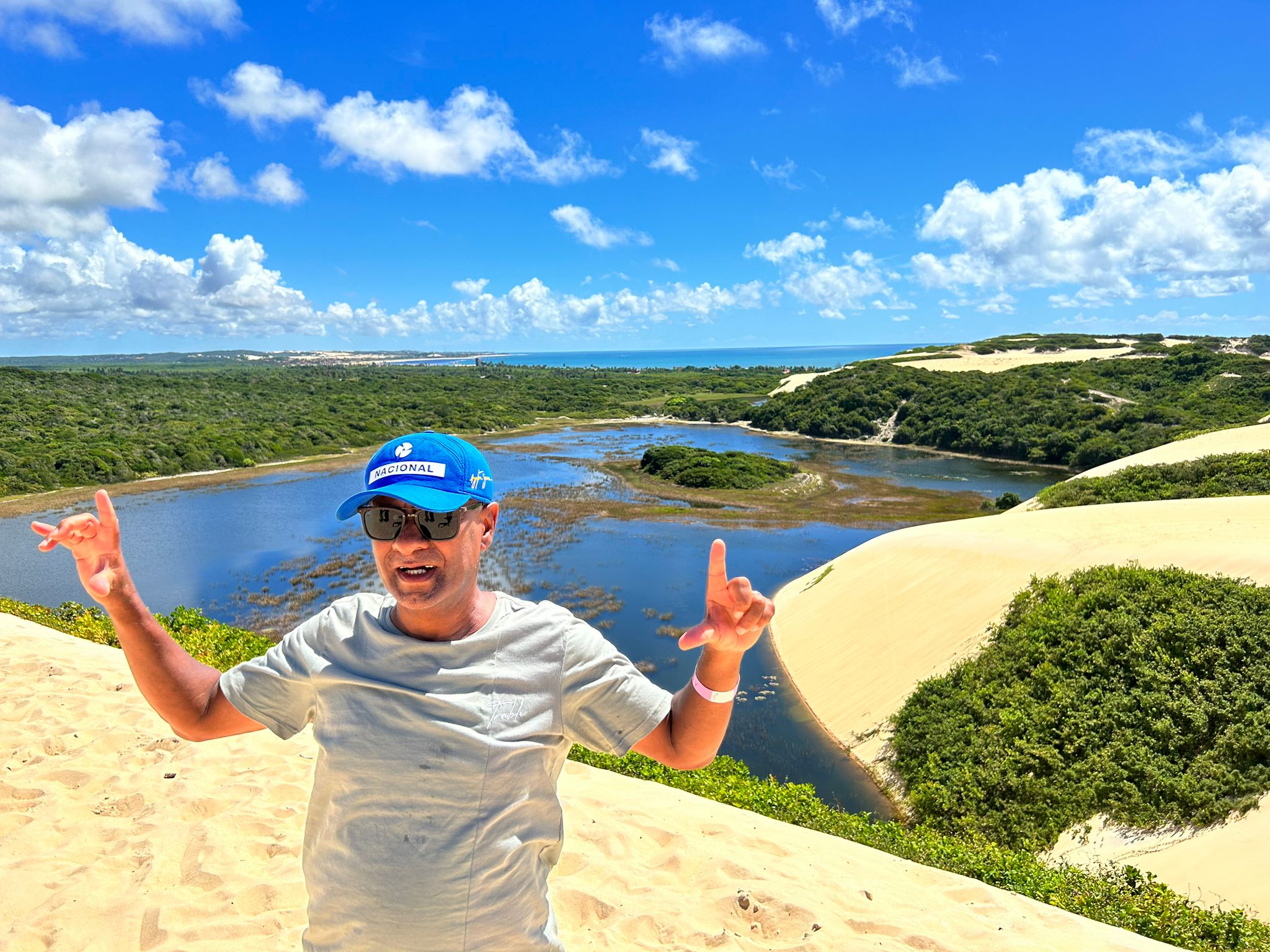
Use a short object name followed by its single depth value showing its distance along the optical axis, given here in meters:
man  1.85
